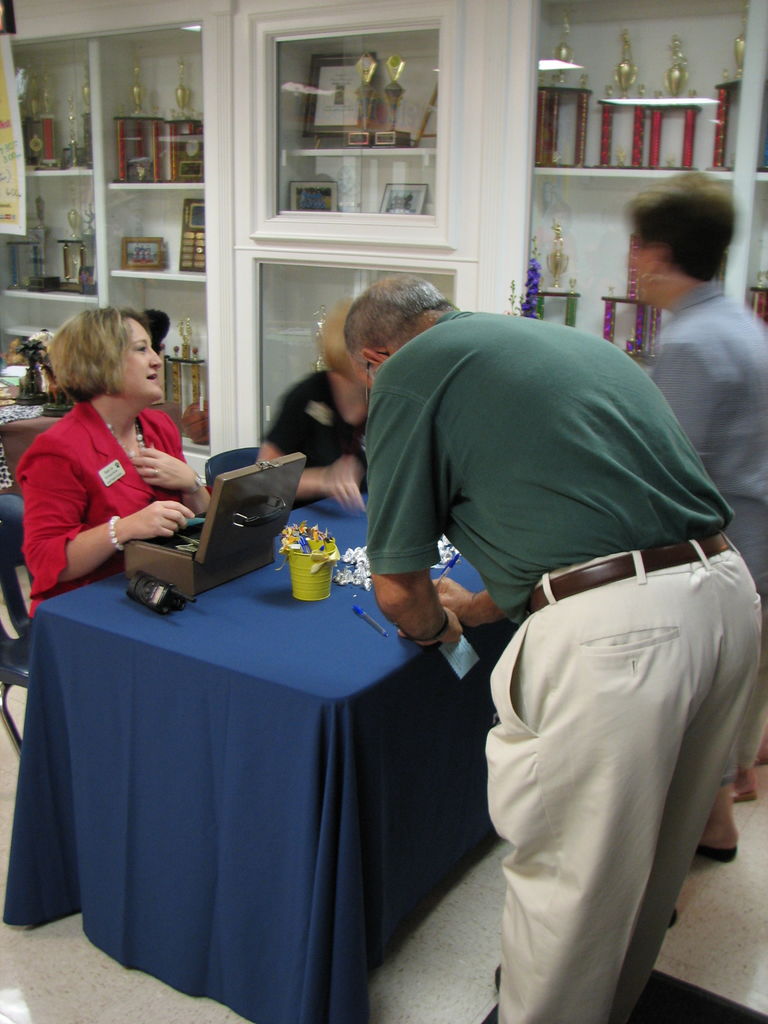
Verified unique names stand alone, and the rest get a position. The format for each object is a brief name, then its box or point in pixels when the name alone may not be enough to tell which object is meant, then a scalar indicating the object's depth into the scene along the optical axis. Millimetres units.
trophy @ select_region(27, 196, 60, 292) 5754
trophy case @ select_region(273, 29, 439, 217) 4188
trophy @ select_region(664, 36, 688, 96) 3717
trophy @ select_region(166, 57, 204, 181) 5031
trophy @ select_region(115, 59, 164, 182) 5203
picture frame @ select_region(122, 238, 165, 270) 5402
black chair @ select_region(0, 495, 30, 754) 2557
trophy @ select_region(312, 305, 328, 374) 4789
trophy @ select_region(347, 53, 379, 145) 4305
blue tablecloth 1743
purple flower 3707
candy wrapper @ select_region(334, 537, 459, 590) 2266
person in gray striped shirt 2098
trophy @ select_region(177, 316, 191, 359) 5405
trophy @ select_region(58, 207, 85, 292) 5630
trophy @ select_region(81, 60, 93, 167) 5238
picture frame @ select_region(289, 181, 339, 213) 4531
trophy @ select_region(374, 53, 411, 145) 4230
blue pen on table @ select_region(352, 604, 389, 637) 1985
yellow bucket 2131
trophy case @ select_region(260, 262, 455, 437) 4680
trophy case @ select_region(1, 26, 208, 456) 5121
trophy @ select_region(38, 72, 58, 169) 5641
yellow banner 5250
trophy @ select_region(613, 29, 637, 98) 3809
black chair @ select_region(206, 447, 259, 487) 3377
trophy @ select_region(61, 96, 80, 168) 5473
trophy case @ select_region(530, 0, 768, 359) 3600
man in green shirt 1463
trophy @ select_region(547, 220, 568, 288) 4070
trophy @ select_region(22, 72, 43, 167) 5660
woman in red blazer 2240
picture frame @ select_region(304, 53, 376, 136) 4383
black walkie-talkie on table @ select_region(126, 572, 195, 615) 2000
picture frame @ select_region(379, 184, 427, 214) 4250
